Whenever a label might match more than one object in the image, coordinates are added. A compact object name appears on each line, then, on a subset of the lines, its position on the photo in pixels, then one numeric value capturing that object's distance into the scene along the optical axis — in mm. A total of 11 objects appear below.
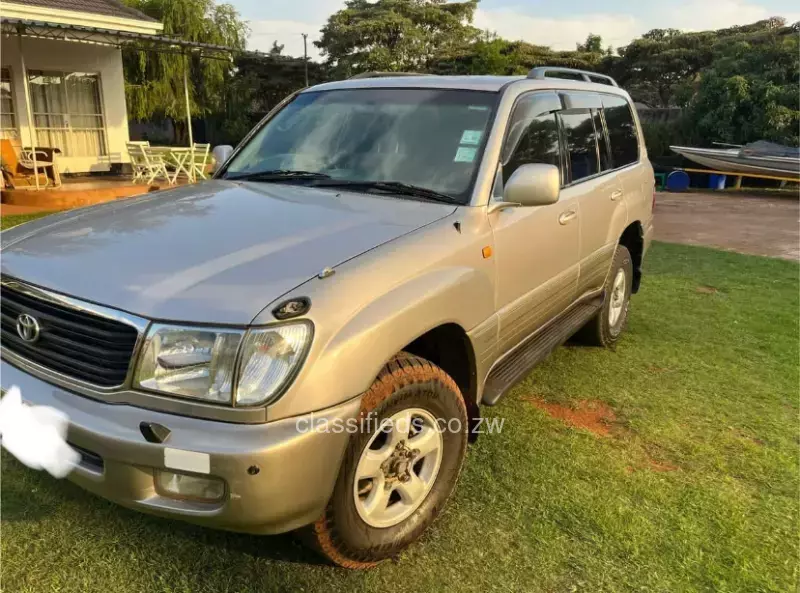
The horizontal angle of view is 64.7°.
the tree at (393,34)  34469
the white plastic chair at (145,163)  12117
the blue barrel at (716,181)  18750
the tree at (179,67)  20734
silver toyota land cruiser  1913
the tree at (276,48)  41822
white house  12219
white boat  16734
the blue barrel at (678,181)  18766
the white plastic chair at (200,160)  12918
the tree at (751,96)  18969
